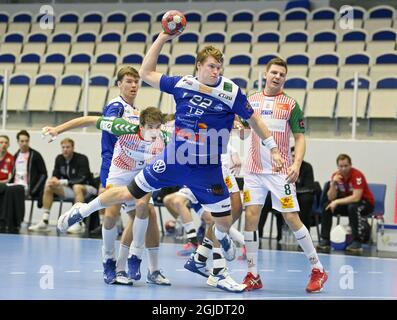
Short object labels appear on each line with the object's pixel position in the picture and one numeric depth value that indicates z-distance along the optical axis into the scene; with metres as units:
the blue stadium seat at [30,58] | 20.16
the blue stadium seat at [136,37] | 20.17
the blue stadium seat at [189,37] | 19.77
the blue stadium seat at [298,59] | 17.86
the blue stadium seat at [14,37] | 21.23
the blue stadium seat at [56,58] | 19.94
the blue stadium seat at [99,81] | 18.11
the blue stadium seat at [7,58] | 20.33
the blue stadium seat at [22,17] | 22.17
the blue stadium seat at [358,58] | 17.31
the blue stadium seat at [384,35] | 17.89
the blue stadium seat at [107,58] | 19.47
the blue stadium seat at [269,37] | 18.98
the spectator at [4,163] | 15.86
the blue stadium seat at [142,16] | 21.33
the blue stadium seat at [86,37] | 20.77
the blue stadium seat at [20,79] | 18.92
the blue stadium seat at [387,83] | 16.15
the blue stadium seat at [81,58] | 19.71
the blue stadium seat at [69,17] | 21.86
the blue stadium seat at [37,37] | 21.06
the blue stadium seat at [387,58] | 17.02
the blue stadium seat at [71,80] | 18.47
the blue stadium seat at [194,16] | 20.80
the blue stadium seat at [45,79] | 18.77
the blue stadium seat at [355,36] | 18.25
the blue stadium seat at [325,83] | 16.68
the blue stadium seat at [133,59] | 19.03
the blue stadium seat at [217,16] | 20.50
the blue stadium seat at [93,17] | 21.80
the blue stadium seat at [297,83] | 16.86
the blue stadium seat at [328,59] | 17.55
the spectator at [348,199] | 13.98
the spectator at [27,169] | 15.79
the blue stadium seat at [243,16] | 20.31
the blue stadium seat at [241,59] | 18.30
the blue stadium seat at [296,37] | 18.72
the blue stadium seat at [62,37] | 20.91
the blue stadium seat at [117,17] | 21.48
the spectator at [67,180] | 15.38
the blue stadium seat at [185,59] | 18.53
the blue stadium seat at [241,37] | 19.33
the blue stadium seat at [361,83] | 15.85
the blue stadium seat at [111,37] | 20.53
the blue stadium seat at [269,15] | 20.03
